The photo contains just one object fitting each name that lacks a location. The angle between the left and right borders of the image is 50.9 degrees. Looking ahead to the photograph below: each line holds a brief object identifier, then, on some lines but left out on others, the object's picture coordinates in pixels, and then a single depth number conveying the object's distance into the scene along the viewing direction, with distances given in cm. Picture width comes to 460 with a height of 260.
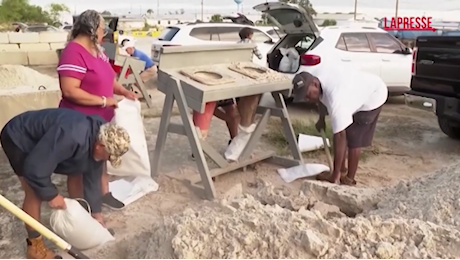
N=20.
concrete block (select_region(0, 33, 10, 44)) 1659
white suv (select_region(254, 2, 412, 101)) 839
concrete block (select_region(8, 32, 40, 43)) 1698
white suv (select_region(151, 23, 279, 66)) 1201
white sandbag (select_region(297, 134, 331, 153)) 596
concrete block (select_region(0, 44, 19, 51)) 1654
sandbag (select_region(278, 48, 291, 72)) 891
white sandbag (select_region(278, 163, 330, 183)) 496
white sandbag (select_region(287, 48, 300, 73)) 876
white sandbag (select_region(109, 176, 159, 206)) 435
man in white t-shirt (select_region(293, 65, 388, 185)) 428
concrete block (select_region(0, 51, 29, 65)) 1530
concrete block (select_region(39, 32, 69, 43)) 1733
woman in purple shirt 362
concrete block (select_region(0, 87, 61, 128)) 648
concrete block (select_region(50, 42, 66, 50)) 1761
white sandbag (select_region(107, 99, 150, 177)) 417
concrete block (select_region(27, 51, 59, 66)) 1678
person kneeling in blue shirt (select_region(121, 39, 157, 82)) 967
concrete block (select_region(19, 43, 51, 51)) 1719
